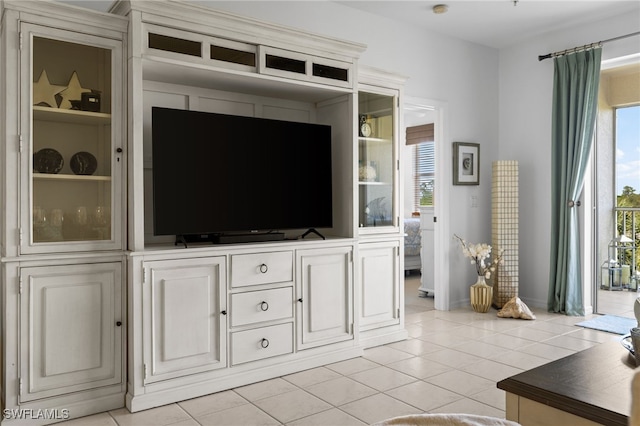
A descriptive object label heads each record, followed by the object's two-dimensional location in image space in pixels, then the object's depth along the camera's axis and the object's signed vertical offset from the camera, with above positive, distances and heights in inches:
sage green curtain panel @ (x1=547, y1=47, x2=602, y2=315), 190.7 +20.5
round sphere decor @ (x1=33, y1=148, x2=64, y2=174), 104.7 +10.7
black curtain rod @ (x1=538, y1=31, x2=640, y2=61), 182.1 +62.9
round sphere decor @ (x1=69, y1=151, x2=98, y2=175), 109.1 +10.6
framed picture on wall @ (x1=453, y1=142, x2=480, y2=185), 208.6 +20.4
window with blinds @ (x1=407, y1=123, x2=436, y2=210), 318.3 +31.3
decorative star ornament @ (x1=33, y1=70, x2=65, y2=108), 104.6 +25.4
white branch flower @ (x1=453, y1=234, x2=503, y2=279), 200.1 -18.1
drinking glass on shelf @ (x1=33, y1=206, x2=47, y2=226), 103.8 -0.9
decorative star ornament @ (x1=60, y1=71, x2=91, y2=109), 108.1 +25.8
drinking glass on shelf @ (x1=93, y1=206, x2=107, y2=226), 110.3 -1.0
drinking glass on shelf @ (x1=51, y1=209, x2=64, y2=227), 105.9 -1.2
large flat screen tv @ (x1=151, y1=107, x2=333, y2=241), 118.8 +9.6
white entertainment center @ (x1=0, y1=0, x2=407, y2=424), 102.2 -8.4
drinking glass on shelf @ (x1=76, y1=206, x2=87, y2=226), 108.5 -0.8
